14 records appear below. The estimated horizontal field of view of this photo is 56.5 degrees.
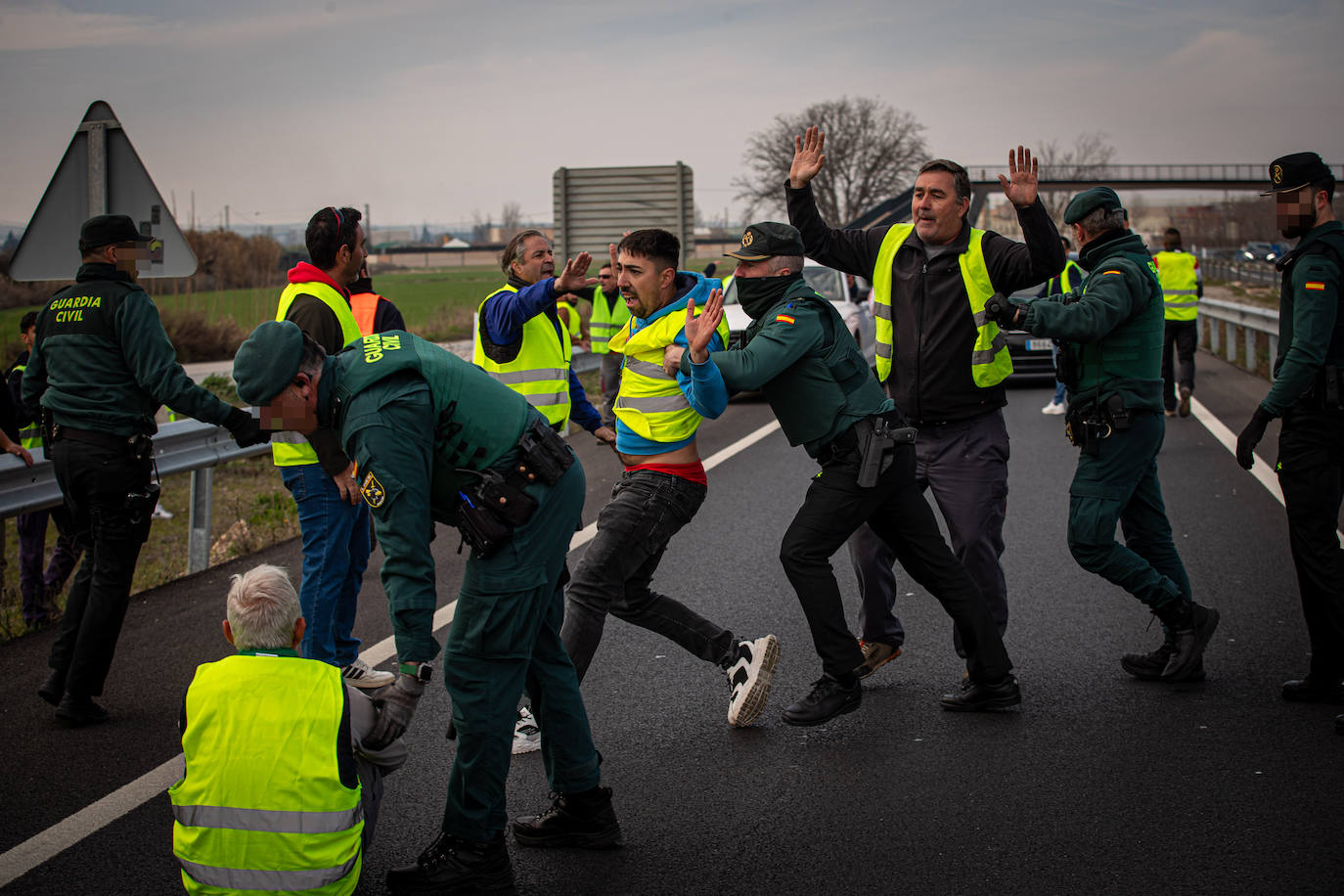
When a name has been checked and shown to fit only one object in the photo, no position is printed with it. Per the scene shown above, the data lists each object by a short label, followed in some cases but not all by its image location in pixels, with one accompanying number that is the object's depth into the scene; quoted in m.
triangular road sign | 6.98
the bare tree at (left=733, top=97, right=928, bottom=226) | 90.25
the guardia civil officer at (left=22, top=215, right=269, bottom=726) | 5.19
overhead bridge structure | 87.81
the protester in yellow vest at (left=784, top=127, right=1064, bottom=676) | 5.29
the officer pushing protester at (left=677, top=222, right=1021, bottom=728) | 4.83
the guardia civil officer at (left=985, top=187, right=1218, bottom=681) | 5.22
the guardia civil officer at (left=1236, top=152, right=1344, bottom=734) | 5.01
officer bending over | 3.30
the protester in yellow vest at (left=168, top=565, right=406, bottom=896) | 3.15
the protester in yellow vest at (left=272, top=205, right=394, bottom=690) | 5.28
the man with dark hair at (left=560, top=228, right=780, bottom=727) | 4.84
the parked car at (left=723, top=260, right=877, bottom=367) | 18.48
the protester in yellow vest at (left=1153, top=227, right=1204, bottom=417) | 13.98
